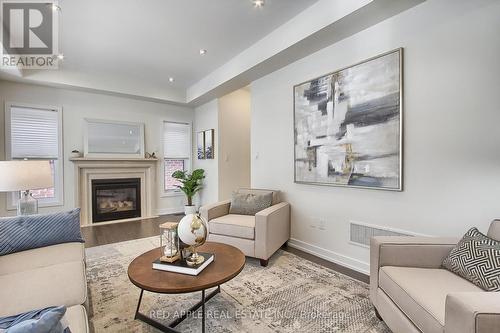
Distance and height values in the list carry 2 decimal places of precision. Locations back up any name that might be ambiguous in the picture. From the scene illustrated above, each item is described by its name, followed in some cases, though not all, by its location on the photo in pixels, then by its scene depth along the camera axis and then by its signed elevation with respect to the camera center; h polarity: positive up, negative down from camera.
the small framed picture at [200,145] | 5.49 +0.49
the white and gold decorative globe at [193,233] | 1.62 -0.46
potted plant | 5.30 -0.36
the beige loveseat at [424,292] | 0.97 -0.70
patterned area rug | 1.72 -1.14
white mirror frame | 4.61 +0.50
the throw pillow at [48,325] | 0.69 -0.48
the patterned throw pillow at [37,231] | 1.80 -0.51
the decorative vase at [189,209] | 5.43 -0.98
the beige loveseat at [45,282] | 1.20 -0.68
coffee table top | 1.42 -0.71
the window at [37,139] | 4.00 +0.49
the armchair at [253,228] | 2.68 -0.75
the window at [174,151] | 5.57 +0.36
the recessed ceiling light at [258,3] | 2.41 +1.64
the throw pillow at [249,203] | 3.22 -0.52
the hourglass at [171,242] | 1.75 -0.57
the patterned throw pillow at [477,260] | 1.31 -0.57
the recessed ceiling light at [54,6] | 2.44 +1.64
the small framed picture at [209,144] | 5.12 +0.47
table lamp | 2.05 -0.10
